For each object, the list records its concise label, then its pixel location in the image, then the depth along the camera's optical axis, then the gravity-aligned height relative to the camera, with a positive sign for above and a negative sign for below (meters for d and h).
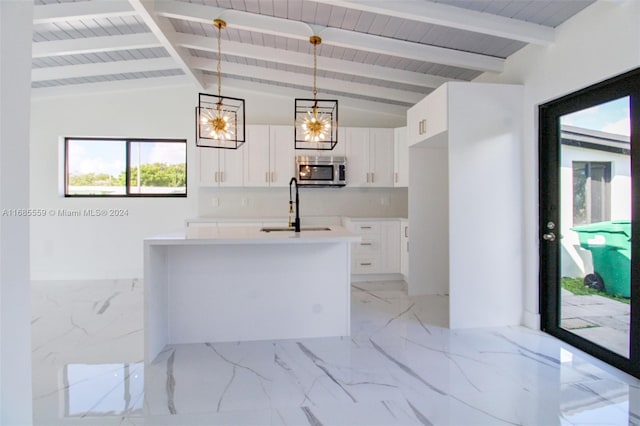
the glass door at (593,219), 2.22 -0.05
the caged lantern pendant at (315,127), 2.79 +0.73
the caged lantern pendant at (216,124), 2.71 +0.74
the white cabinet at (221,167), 4.53 +0.62
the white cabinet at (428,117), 3.01 +0.97
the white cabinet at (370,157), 4.71 +0.80
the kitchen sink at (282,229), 2.95 -0.16
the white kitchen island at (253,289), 2.65 -0.64
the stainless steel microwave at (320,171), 4.50 +0.57
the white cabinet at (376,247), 4.52 -0.48
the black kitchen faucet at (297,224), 2.88 -0.11
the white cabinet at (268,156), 4.59 +0.79
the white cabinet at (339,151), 4.62 +0.87
